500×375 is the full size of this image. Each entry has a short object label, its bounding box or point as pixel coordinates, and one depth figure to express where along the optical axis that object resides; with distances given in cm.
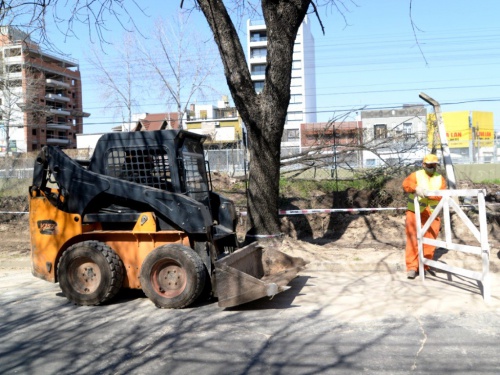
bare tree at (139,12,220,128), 3854
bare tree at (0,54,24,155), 2844
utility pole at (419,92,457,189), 1051
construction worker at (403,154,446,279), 795
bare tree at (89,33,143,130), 4018
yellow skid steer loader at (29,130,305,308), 669
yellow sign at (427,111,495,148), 4812
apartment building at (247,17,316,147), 8472
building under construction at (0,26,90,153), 2862
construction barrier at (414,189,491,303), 641
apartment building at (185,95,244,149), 6151
